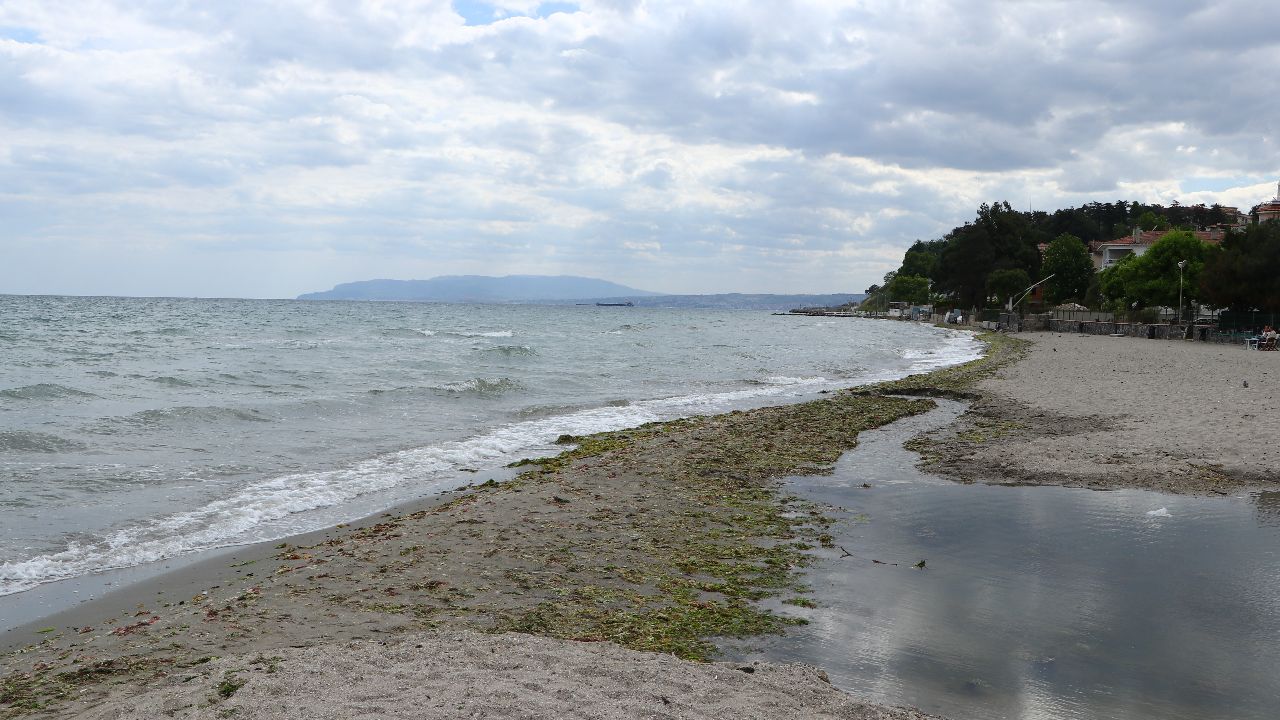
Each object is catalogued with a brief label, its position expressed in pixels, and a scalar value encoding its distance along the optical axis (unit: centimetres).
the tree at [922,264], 18788
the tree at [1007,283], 10028
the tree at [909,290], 16838
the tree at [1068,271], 10394
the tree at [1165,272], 6519
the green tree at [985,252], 11288
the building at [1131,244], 10475
